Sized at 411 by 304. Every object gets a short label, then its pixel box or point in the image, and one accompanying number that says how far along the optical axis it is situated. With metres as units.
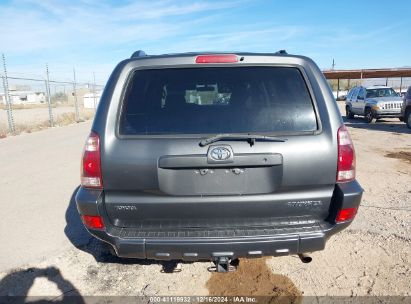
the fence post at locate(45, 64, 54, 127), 18.65
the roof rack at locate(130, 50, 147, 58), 2.88
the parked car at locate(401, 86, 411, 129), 14.25
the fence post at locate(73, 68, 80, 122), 23.08
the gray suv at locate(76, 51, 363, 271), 2.48
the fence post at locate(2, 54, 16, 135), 14.86
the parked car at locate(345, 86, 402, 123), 16.69
